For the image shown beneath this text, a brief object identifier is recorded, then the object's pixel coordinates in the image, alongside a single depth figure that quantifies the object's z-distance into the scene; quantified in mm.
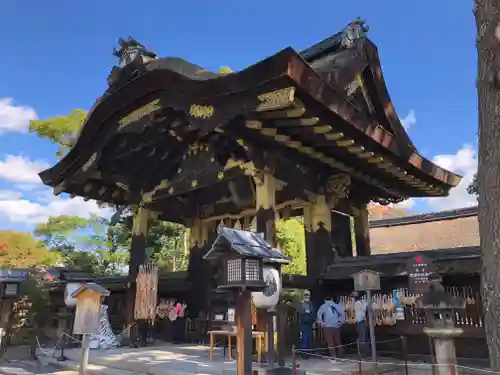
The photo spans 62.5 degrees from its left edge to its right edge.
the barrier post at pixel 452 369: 4809
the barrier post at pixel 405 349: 5723
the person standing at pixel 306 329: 8008
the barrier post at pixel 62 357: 8226
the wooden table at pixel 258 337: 6566
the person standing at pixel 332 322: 7684
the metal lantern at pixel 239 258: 4828
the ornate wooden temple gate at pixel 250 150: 6637
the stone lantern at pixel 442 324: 5086
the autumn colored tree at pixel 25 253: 18453
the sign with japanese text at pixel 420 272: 5977
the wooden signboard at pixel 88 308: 6203
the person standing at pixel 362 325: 7430
